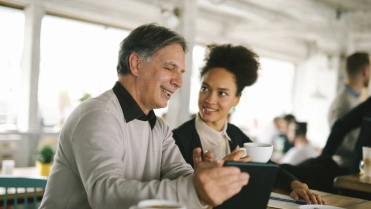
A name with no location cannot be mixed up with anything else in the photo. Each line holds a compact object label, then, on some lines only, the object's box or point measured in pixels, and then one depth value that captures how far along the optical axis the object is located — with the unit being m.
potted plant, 3.53
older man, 1.10
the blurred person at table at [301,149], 5.48
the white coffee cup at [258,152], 1.57
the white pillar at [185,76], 4.83
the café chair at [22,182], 1.99
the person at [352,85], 3.95
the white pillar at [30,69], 5.37
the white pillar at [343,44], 7.05
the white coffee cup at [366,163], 2.40
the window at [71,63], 5.74
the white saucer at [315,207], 1.56
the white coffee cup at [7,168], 3.49
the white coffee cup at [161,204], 0.95
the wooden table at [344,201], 1.80
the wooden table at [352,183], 2.35
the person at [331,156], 2.78
